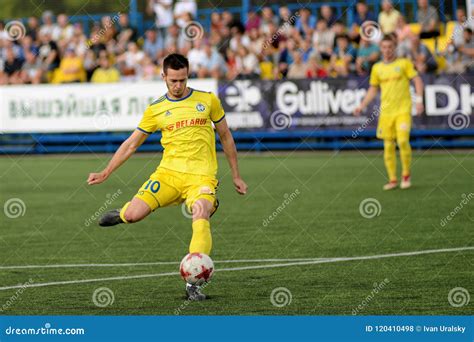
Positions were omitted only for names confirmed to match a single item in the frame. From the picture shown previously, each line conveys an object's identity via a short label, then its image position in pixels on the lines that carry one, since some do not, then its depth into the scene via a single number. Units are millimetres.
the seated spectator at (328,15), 28062
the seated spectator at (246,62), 27969
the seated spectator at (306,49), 28016
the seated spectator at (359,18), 27438
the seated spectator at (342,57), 27266
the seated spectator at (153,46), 30031
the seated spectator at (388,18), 27047
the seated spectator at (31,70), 30031
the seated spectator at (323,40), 27750
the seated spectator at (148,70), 29244
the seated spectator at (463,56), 25969
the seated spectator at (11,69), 30141
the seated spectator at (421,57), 26375
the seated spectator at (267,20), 28781
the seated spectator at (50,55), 30672
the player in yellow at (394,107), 19438
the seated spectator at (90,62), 29641
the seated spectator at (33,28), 31891
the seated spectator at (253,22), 29312
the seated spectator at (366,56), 26719
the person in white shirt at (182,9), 30281
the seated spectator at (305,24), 28266
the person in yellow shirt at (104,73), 29219
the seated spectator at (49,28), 31688
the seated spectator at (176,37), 29453
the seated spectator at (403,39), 26391
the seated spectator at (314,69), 27422
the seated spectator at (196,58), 28359
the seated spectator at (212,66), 28031
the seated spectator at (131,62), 29734
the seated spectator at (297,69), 27500
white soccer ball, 9453
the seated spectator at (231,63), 28172
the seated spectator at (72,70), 29688
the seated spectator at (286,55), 27906
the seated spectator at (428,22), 27016
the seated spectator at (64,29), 31486
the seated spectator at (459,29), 26422
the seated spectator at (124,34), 30509
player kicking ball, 10312
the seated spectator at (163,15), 30438
